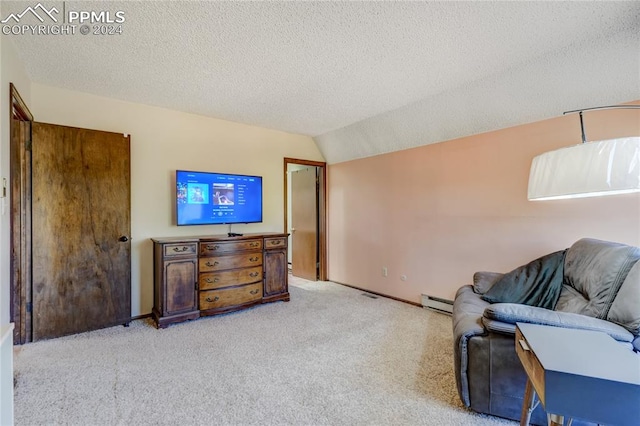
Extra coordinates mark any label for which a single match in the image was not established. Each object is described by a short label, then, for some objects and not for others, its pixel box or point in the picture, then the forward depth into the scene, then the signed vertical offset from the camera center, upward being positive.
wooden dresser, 3.06 -0.65
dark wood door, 2.69 -0.11
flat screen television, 3.40 +0.23
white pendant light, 1.26 +0.19
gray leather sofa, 1.55 -0.62
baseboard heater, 3.41 -1.08
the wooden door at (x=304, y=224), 5.20 -0.16
